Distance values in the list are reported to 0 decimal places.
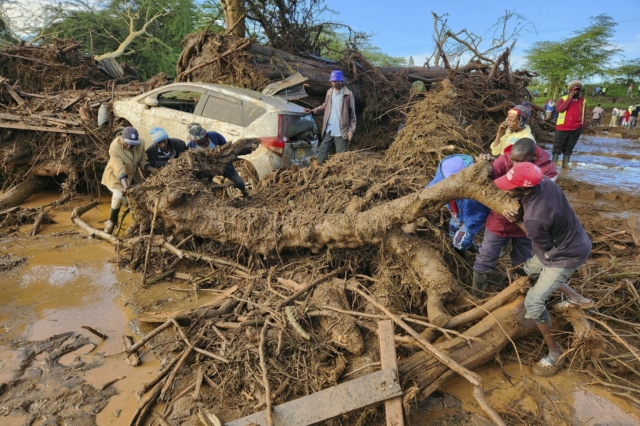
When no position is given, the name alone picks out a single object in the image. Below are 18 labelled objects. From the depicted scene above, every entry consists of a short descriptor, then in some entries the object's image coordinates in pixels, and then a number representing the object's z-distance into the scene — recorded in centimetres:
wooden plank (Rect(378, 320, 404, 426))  241
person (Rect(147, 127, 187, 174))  553
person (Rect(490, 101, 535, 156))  446
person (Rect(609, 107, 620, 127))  2210
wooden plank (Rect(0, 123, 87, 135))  718
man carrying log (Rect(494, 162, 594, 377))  278
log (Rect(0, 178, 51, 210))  676
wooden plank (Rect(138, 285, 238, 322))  346
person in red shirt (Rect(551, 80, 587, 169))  823
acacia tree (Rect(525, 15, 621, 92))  2911
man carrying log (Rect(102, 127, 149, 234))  546
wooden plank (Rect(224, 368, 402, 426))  236
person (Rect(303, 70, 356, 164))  703
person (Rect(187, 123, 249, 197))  547
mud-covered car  604
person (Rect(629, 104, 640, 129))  2044
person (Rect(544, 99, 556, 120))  1715
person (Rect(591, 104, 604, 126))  2184
